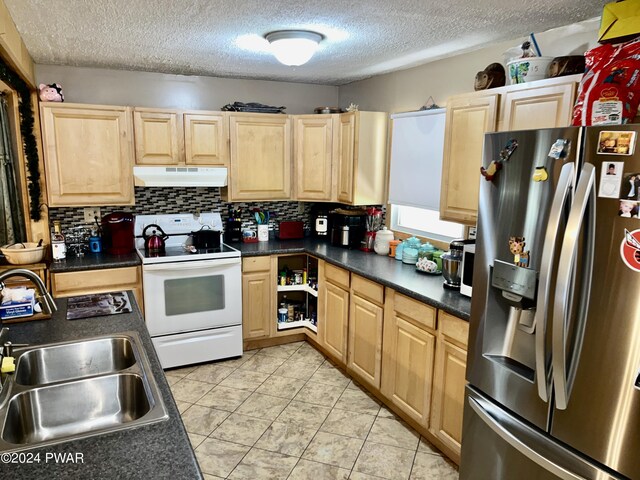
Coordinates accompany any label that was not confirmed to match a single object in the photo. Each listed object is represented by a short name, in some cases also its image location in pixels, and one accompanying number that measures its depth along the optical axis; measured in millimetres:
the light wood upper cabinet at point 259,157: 3820
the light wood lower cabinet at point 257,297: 3748
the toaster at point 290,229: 4242
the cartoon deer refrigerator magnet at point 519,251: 1649
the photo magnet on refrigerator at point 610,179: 1364
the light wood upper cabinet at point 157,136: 3514
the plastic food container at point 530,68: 2133
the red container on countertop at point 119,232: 3521
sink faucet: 1598
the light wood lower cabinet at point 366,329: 2955
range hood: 3529
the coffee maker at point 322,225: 4180
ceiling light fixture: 2504
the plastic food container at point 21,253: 3098
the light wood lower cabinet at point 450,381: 2285
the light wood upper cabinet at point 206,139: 3662
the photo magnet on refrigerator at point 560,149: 1495
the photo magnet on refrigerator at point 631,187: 1323
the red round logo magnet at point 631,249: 1331
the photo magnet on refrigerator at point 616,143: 1338
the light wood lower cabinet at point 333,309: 3352
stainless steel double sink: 1330
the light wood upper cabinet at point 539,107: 1956
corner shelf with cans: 3953
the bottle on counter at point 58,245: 3340
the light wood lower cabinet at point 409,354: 2518
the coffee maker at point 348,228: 3793
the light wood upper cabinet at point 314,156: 3873
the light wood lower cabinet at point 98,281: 3184
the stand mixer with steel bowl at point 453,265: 2553
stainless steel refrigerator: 1375
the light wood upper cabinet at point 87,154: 3303
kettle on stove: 3564
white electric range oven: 3379
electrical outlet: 3688
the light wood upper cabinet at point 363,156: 3650
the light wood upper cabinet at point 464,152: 2357
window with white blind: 3111
